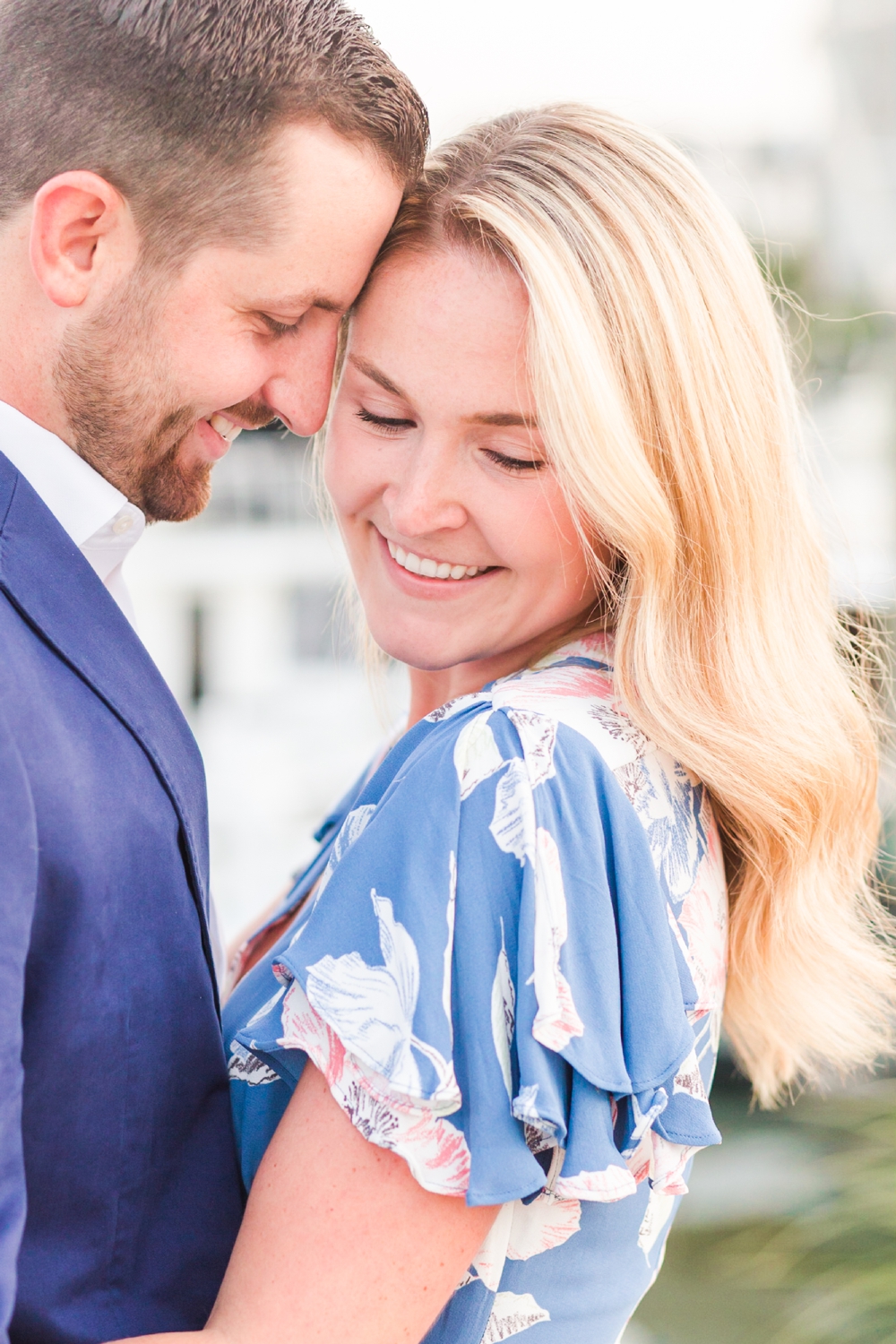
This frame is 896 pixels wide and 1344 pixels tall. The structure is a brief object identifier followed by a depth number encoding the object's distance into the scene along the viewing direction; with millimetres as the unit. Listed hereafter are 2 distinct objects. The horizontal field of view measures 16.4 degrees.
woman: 1100
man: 1093
